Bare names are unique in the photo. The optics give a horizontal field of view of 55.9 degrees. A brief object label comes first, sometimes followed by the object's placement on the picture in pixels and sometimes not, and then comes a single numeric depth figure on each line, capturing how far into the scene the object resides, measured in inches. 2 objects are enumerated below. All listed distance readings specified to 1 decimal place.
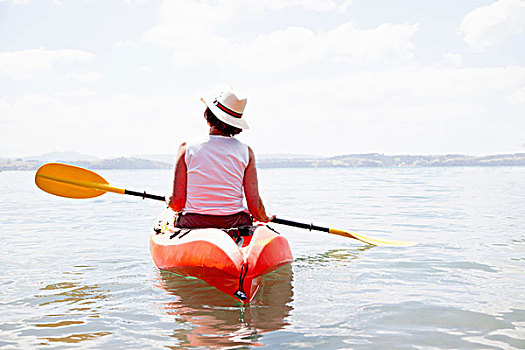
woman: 193.6
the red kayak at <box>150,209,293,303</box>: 178.5
